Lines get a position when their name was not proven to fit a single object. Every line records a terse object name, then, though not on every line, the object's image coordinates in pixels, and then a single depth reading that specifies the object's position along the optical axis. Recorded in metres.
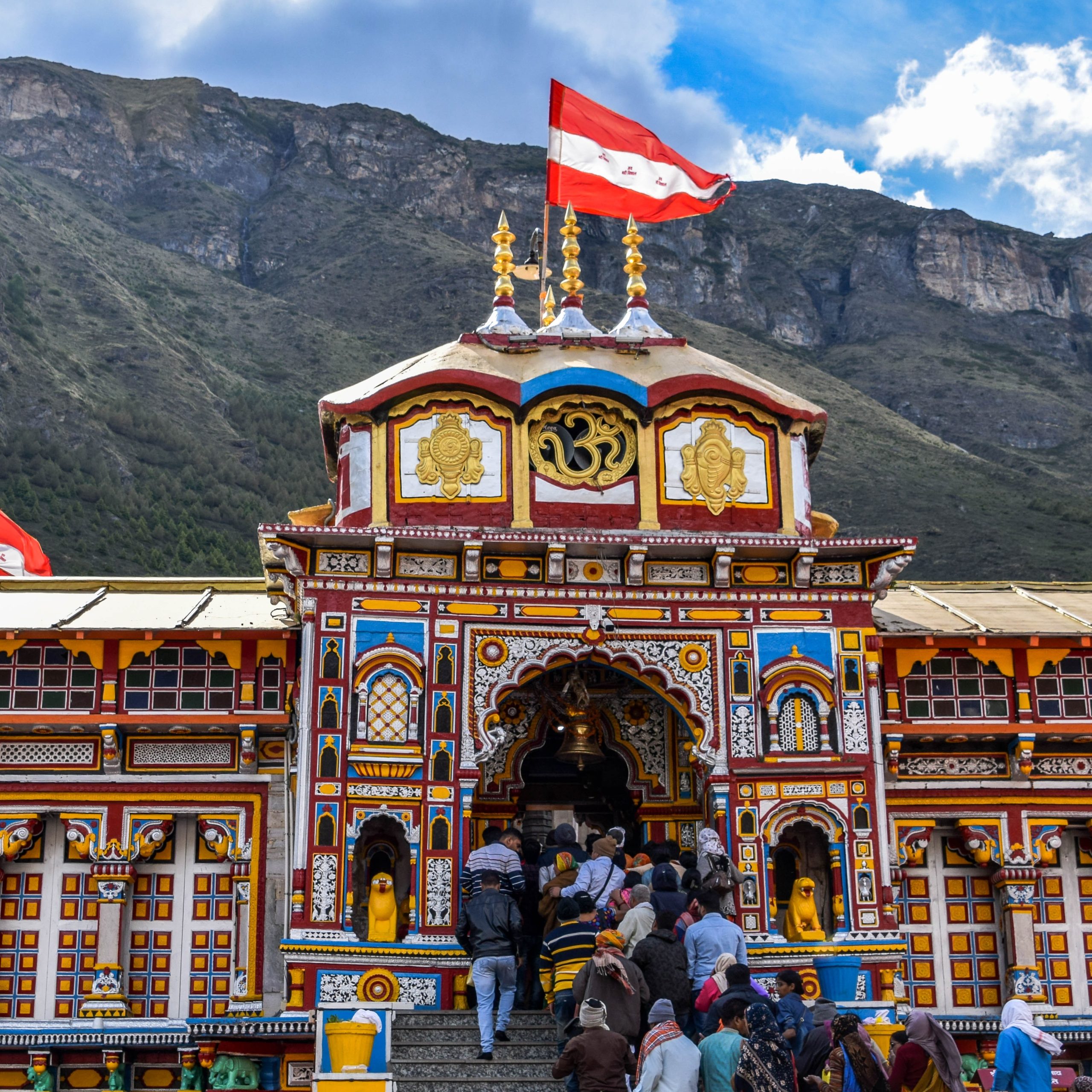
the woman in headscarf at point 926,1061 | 12.11
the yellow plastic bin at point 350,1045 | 15.94
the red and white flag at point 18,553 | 28.47
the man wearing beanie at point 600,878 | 16.50
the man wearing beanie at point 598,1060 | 12.17
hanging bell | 20.59
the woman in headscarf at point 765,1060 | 11.63
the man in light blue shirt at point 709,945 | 14.73
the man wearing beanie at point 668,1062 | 11.60
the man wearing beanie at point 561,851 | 17.12
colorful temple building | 19.39
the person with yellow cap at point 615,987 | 13.31
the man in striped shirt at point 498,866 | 17.30
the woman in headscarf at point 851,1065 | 12.23
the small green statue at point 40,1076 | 19.61
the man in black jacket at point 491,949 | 16.53
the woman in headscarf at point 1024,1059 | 12.30
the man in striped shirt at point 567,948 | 14.92
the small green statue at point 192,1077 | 19.56
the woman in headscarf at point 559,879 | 16.75
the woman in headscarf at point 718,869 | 16.47
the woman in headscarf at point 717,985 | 13.95
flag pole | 22.22
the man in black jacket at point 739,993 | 12.43
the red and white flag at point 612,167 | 22.17
